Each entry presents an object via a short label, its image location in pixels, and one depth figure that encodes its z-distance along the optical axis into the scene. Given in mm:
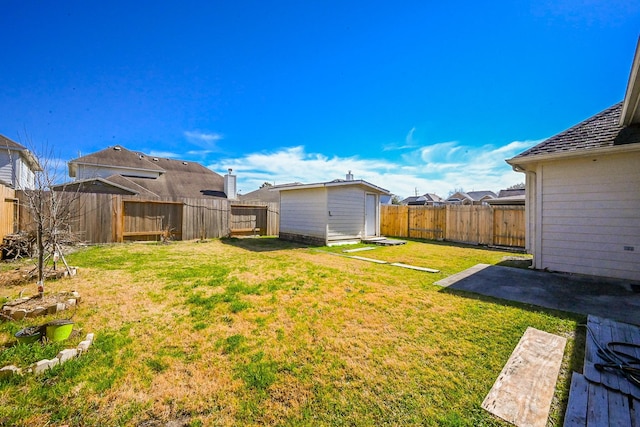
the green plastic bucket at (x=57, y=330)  2639
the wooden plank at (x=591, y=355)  2107
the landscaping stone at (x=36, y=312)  3209
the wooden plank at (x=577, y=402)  1659
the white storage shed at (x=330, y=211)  10570
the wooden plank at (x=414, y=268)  6112
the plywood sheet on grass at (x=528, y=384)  1802
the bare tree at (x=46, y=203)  3736
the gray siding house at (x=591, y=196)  5117
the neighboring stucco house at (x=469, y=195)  33781
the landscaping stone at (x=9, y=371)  2075
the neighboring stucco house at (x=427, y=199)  30803
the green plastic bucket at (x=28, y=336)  2602
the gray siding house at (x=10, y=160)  13836
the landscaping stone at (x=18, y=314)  3143
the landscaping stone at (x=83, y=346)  2471
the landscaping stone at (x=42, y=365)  2164
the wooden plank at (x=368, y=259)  7207
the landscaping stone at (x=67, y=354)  2324
